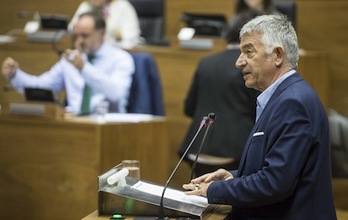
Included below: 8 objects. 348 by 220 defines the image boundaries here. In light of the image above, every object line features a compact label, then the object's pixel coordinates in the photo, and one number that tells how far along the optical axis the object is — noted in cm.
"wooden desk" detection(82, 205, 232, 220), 570
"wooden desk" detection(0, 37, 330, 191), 1245
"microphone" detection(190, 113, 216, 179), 596
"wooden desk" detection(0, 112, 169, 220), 919
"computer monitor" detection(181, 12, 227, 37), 1268
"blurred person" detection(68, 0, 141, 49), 1562
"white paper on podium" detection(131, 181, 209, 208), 584
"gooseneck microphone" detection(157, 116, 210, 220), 558
